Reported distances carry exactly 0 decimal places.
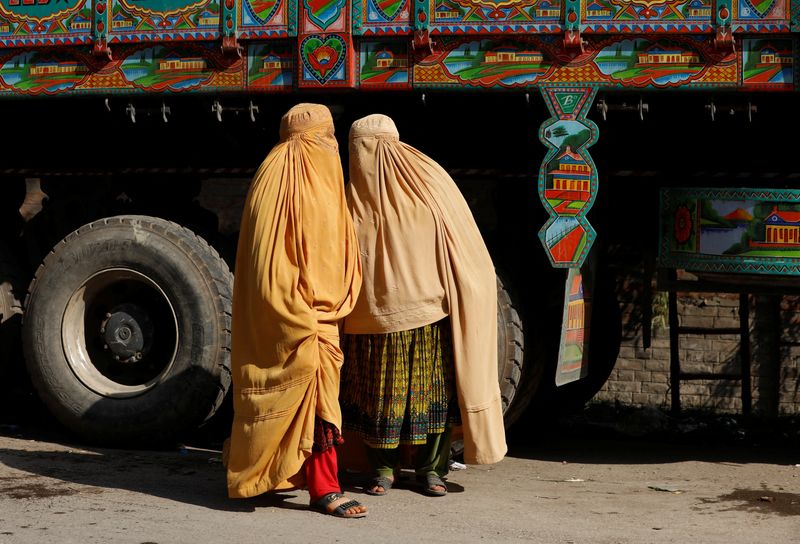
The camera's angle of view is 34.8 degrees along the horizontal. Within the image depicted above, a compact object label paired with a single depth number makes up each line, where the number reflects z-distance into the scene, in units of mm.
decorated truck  6152
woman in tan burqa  5508
